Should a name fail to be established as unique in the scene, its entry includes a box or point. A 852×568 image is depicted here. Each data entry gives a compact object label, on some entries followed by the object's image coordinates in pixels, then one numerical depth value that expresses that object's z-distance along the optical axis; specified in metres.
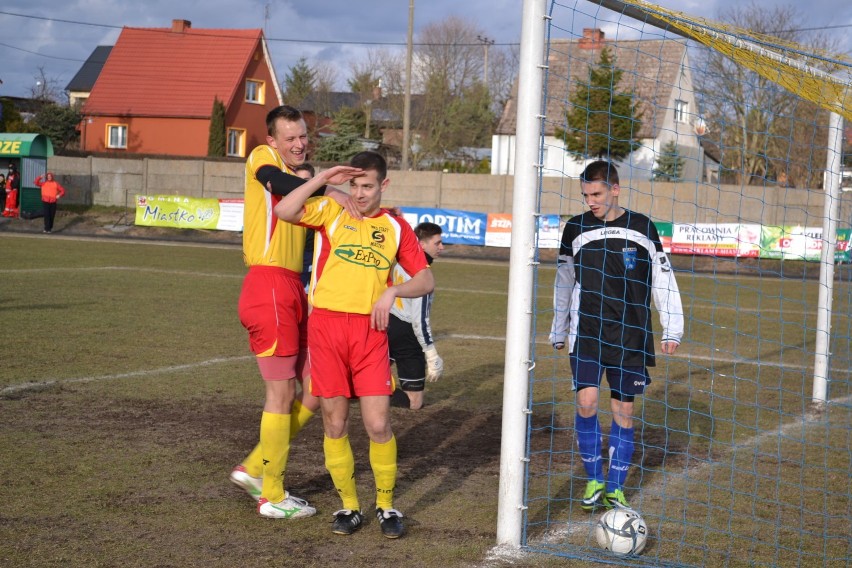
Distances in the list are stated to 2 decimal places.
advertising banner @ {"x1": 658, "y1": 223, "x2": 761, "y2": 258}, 26.11
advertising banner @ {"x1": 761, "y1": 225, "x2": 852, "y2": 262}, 25.05
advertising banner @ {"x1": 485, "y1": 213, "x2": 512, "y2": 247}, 29.62
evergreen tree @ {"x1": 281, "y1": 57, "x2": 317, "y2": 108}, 68.88
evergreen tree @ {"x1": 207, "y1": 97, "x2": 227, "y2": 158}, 46.09
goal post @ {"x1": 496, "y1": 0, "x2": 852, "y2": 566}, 4.52
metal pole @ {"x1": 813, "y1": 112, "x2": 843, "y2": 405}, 7.79
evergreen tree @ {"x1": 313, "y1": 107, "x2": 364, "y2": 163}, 46.91
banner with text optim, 29.69
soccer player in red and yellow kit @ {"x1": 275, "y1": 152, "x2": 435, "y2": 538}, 4.56
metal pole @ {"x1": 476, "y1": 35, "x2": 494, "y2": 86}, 67.21
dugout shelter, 32.56
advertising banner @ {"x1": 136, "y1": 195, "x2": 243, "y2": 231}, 31.02
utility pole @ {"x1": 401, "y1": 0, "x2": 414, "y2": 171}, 34.47
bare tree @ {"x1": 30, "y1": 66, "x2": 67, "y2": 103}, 58.64
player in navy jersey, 5.24
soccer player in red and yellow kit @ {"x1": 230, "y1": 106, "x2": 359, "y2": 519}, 4.90
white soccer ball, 4.57
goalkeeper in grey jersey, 7.57
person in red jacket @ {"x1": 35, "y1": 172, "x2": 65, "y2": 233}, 28.50
